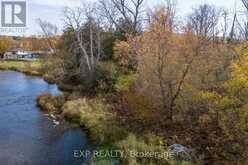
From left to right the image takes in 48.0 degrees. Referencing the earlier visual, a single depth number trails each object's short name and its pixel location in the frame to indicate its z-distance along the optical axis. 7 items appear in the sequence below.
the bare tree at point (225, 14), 32.82
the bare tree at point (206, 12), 36.21
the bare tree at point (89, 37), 23.40
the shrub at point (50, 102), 17.91
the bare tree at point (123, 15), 25.92
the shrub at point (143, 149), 8.70
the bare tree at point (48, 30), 45.95
